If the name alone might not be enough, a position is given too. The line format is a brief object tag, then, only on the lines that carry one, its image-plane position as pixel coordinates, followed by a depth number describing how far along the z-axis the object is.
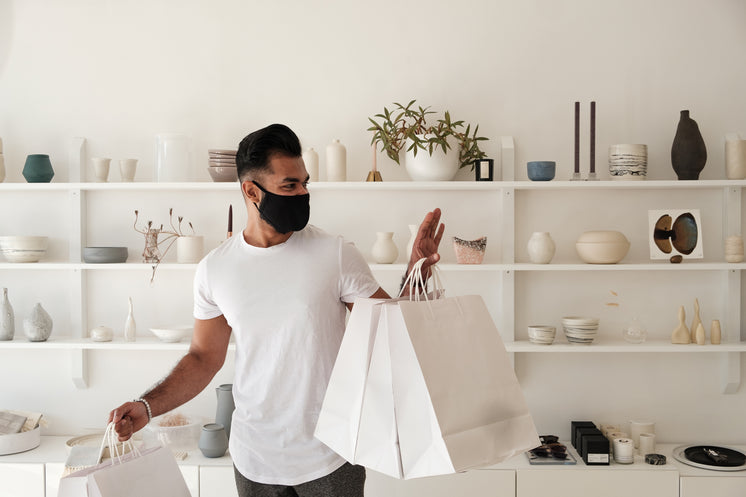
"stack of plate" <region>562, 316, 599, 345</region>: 2.70
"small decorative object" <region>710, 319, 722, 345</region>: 2.72
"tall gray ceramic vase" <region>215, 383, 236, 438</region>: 2.79
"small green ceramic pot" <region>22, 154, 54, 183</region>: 2.89
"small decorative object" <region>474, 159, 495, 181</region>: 2.76
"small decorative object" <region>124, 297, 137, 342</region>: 2.88
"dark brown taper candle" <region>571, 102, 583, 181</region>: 2.72
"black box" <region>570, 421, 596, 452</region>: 2.74
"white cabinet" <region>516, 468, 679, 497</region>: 2.54
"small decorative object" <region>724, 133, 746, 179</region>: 2.70
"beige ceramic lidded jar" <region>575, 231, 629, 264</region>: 2.67
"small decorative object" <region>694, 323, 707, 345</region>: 2.72
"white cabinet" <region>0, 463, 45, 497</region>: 2.68
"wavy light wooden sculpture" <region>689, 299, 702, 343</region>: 2.75
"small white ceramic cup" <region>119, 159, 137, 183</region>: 2.84
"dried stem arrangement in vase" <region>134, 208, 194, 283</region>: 2.87
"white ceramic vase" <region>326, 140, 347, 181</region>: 2.79
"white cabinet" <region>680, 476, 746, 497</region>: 2.50
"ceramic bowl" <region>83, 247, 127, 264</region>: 2.84
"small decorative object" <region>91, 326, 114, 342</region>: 2.85
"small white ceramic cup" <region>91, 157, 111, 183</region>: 2.86
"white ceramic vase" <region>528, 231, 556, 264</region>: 2.72
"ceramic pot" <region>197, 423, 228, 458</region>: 2.67
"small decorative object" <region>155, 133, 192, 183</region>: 2.86
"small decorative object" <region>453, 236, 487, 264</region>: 2.71
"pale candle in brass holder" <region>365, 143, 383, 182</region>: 2.79
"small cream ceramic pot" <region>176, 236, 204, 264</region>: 2.82
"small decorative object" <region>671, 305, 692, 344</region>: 2.73
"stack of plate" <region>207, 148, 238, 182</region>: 2.80
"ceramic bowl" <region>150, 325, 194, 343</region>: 2.83
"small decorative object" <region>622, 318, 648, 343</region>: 2.74
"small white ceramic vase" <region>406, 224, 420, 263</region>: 2.70
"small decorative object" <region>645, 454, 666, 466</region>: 2.57
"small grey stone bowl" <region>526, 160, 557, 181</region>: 2.71
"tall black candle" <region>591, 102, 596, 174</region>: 2.72
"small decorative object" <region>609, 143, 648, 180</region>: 2.71
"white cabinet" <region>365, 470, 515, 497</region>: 2.57
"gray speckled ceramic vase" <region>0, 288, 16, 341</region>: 2.90
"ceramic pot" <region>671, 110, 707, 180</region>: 2.70
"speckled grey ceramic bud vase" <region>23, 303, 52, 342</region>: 2.85
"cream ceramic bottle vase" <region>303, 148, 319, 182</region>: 2.79
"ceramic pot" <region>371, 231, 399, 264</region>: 2.74
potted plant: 2.73
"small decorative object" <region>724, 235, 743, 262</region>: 2.69
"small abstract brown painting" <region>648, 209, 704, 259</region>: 2.77
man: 1.65
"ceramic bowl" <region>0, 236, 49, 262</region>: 2.85
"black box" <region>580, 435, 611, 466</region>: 2.56
